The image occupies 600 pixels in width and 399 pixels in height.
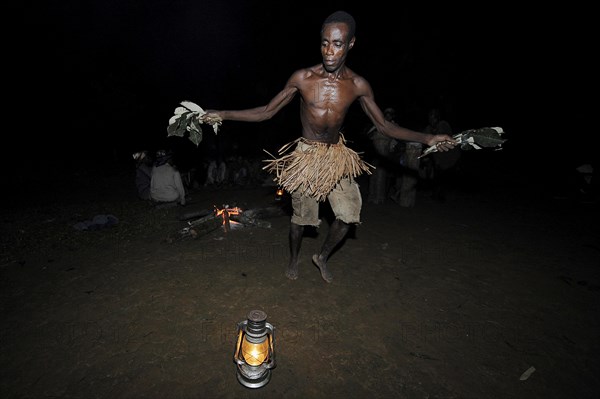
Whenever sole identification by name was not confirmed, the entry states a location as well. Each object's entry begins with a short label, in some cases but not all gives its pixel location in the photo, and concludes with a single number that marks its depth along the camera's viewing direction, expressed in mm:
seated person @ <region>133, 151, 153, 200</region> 6473
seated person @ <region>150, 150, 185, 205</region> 5945
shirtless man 3035
